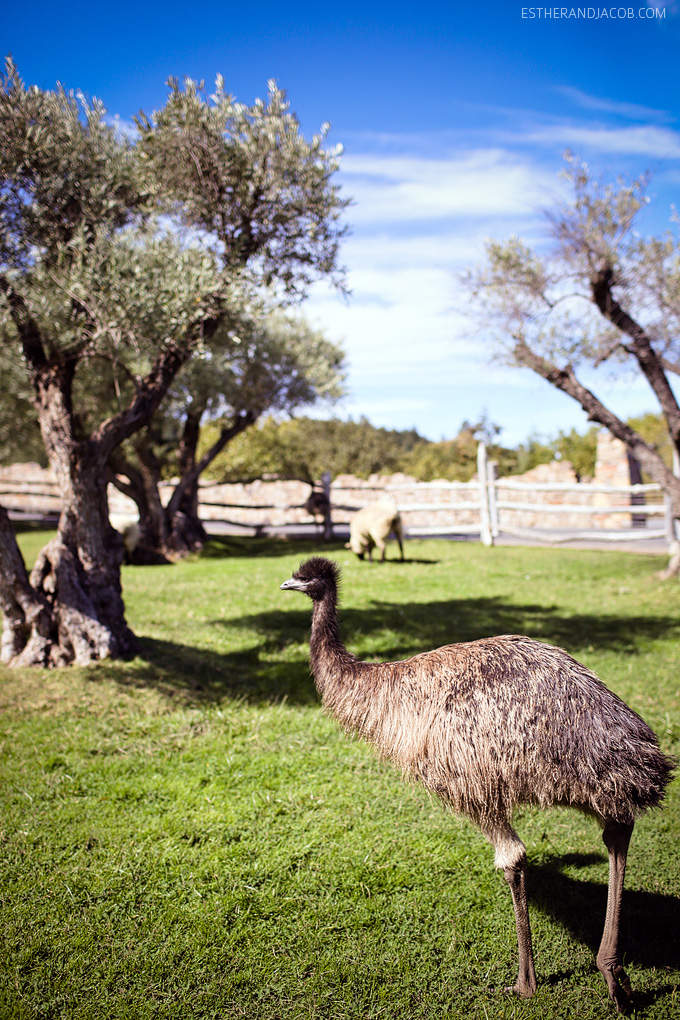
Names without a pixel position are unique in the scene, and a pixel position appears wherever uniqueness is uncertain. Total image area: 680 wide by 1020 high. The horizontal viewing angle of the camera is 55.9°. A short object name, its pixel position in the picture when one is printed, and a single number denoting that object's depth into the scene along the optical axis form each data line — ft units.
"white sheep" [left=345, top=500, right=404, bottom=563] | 50.78
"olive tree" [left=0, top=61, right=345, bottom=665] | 25.04
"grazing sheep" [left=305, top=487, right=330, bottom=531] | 71.05
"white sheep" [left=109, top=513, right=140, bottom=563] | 56.85
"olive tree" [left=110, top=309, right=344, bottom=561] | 59.36
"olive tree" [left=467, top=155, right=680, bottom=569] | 37.73
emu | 10.53
